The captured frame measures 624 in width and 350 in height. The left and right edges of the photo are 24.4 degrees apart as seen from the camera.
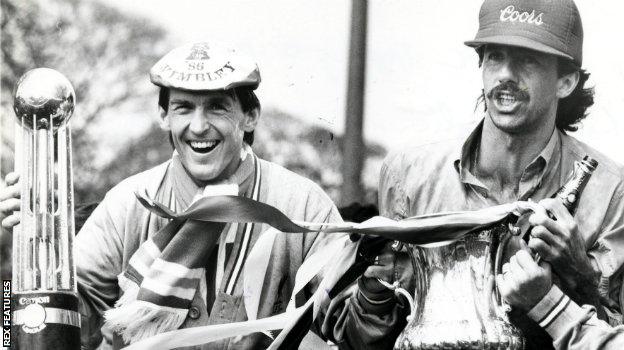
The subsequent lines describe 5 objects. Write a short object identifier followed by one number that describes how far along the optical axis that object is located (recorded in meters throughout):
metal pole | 4.54
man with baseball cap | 3.89
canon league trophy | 3.83
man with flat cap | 4.07
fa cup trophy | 3.57
